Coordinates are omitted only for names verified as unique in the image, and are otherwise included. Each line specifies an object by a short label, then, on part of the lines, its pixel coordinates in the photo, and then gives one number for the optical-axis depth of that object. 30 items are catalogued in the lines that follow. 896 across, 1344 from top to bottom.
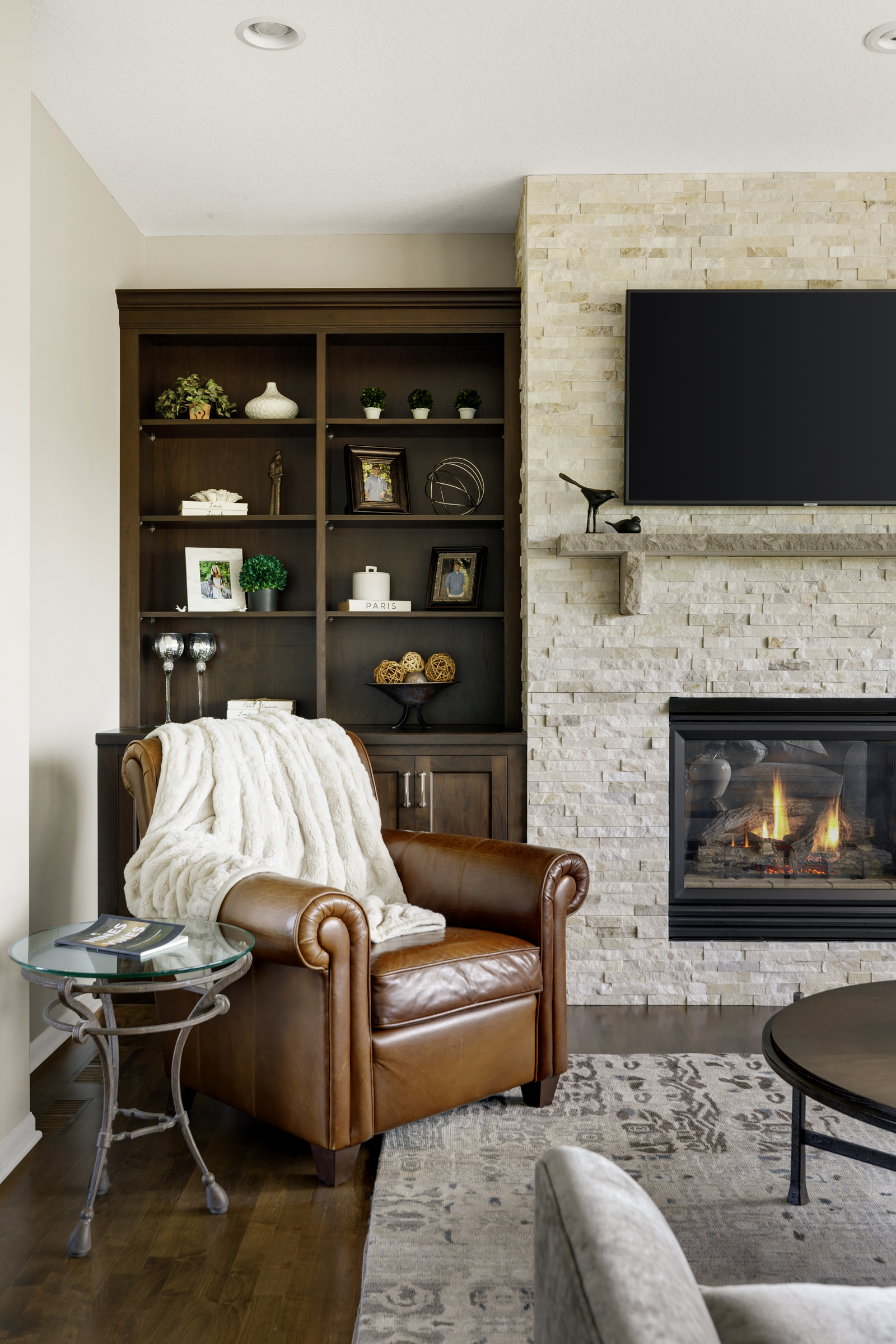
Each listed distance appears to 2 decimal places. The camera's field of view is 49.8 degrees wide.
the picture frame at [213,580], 3.74
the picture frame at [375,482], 3.70
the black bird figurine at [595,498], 3.19
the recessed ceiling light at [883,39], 2.57
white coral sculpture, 3.67
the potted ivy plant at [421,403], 3.66
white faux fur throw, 2.29
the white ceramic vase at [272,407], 3.63
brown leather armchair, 2.04
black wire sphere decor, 3.87
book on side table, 1.89
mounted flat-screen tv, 3.28
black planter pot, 3.68
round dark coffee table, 1.60
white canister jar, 3.67
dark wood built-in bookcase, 3.75
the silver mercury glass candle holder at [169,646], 3.56
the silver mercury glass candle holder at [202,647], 3.65
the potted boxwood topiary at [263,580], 3.67
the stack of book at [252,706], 3.58
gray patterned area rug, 1.72
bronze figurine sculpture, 3.72
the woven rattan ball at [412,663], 3.59
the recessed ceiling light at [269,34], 2.54
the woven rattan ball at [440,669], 3.60
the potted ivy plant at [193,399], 3.67
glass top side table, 1.81
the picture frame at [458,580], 3.76
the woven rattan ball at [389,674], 3.54
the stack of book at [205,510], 3.65
